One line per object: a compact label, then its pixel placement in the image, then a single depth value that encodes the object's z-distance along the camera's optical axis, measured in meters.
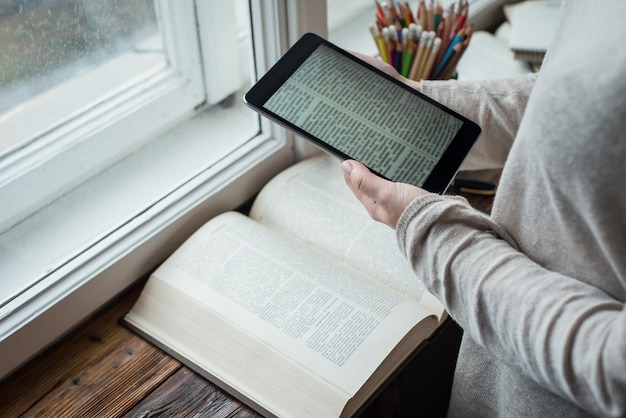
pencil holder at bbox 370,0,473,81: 0.91
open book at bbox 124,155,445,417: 0.71
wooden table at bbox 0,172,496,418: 0.74
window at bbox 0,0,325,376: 0.77
